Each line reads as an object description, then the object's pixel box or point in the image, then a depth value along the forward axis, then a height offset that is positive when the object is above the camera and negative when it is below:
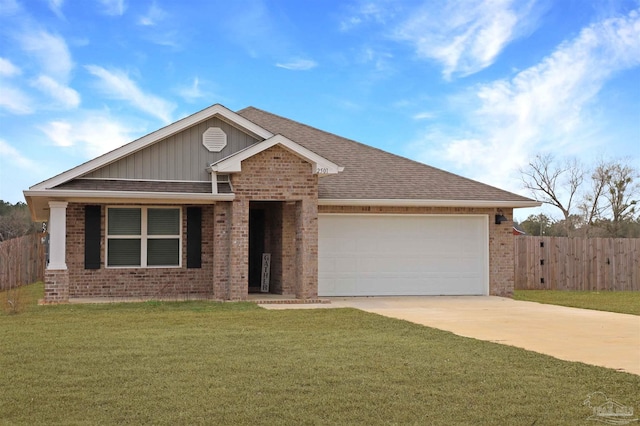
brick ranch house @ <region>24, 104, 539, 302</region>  17.05 +0.56
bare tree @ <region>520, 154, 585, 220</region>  45.25 +3.44
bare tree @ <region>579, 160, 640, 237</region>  43.78 +2.51
